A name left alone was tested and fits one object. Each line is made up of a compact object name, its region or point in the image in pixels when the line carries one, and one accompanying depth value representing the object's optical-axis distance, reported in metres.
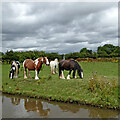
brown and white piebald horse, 12.33
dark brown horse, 11.59
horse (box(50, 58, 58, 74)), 16.36
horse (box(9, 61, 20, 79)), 13.32
